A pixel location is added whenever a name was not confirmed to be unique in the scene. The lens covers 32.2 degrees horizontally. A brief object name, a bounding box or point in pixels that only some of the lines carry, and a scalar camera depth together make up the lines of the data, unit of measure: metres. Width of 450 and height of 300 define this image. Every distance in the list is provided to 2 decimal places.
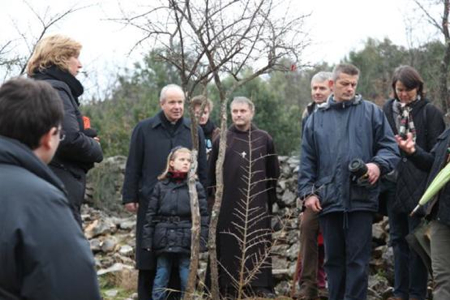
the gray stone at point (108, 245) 11.78
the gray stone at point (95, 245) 11.77
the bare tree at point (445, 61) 8.71
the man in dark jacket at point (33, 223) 2.51
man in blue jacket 6.17
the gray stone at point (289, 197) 11.30
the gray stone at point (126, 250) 11.69
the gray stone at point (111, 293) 9.10
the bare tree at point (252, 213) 7.96
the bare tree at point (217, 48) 6.52
